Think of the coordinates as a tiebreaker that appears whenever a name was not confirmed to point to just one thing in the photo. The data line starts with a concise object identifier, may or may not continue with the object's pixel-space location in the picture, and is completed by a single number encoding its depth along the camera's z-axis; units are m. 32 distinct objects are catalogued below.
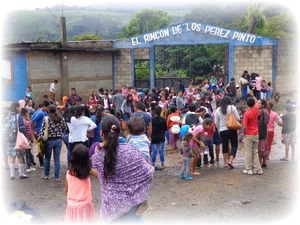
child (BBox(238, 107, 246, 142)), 10.38
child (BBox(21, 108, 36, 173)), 8.14
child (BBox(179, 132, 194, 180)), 7.72
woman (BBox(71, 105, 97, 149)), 7.30
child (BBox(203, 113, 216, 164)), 8.56
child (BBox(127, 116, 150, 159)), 4.51
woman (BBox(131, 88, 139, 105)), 13.15
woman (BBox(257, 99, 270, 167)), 8.16
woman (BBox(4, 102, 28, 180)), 7.78
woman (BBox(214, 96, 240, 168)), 8.34
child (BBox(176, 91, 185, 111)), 12.61
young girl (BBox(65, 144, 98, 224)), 4.41
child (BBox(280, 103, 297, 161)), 8.76
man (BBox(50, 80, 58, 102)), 17.48
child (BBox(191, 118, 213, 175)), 7.97
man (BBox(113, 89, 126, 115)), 13.24
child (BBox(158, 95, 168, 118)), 12.02
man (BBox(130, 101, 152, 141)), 7.89
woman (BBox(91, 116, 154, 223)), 3.74
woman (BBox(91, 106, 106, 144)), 8.05
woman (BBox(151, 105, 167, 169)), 8.45
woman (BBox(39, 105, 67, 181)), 7.54
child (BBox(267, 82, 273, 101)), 17.49
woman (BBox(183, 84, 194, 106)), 13.14
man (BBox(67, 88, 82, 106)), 14.41
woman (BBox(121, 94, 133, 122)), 11.68
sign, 19.22
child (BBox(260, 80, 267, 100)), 16.59
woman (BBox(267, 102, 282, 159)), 8.59
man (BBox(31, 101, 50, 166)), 8.73
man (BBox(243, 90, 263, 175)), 7.83
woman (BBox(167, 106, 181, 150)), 9.37
